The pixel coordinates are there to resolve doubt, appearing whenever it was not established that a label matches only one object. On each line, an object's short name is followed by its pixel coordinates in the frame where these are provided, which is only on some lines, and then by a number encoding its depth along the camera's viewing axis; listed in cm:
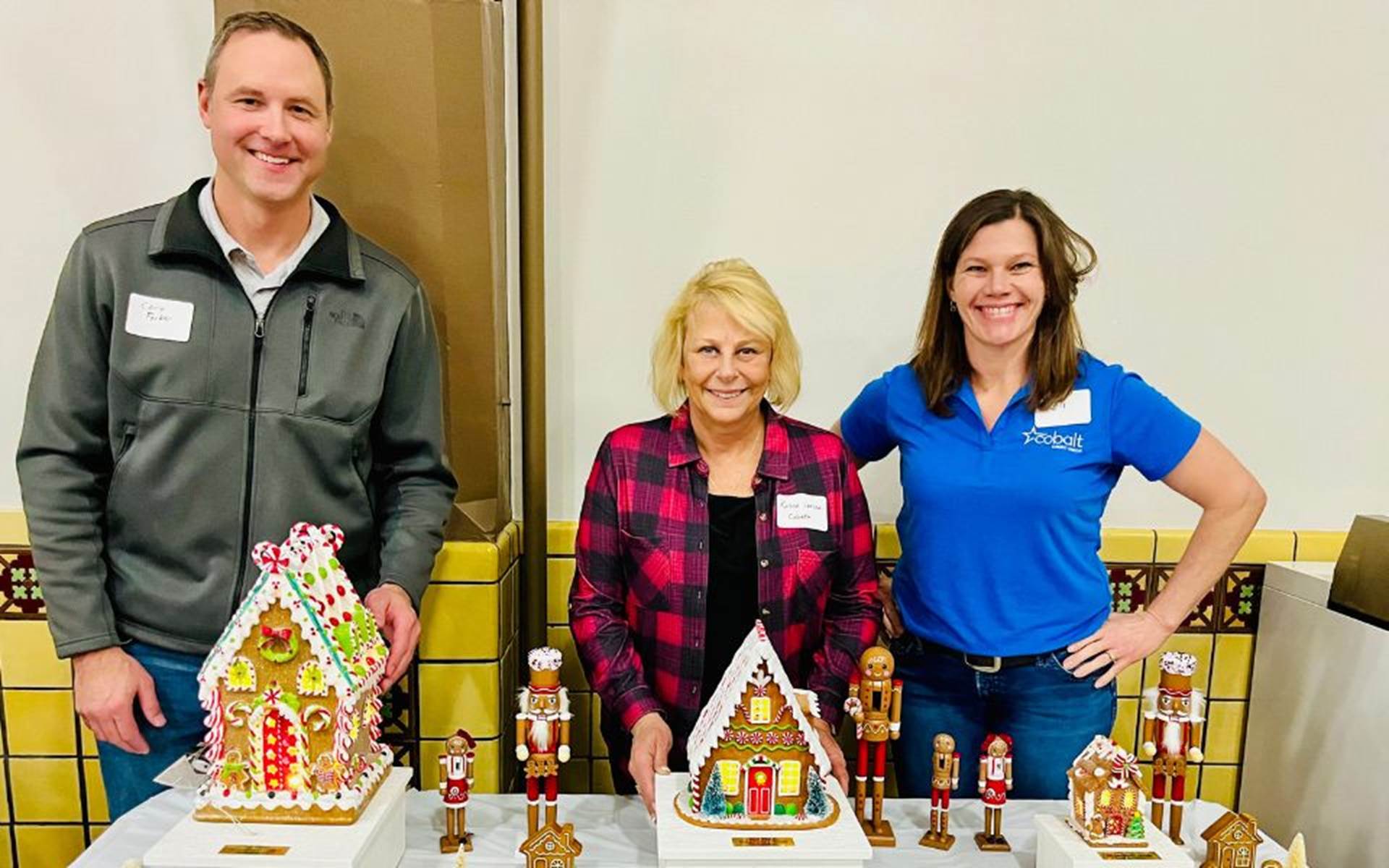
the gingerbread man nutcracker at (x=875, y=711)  140
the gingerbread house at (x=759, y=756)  126
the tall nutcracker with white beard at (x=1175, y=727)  136
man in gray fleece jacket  149
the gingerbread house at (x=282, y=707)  124
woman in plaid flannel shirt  157
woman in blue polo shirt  159
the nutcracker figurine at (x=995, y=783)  138
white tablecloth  133
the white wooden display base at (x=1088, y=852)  123
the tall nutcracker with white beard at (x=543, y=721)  131
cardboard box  183
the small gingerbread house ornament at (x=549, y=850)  126
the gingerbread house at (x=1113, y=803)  126
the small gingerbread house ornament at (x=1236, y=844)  126
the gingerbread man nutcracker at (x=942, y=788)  139
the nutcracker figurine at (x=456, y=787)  134
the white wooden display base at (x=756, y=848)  119
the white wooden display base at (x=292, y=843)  115
